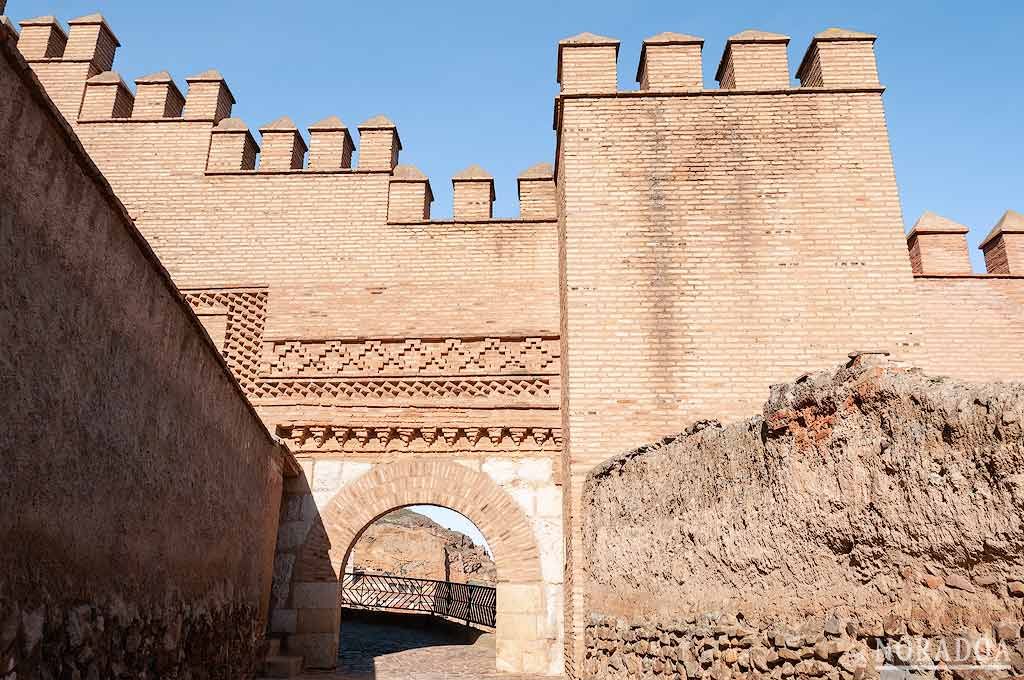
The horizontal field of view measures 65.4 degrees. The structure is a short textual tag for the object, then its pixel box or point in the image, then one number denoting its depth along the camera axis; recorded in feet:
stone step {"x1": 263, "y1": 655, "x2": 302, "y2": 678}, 20.42
